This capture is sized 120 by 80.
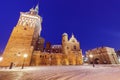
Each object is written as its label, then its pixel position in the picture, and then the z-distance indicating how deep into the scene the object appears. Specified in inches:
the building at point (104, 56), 1596.9
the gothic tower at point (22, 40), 1201.4
